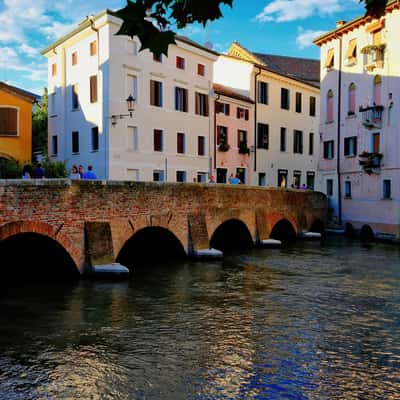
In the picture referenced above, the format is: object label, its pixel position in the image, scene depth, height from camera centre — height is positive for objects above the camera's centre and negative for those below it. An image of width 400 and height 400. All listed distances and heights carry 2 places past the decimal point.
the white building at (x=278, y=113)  37.91 +7.36
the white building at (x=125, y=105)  27.23 +5.86
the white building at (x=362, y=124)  27.03 +4.69
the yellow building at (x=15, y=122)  27.31 +4.49
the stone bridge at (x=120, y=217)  13.63 -0.62
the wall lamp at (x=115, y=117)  27.14 +4.69
